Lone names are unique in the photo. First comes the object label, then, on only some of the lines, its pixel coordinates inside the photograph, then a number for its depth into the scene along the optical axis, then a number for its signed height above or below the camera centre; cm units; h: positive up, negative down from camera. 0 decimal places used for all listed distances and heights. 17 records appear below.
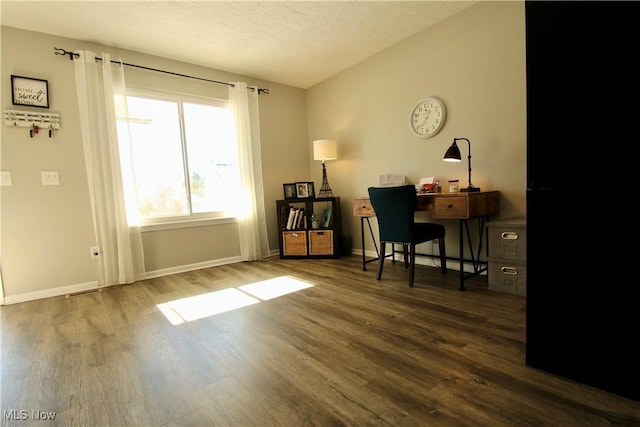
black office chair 256 -28
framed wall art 267 +104
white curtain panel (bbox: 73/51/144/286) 296 +43
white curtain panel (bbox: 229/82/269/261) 395 +36
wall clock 306 +72
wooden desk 244 -18
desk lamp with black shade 264 +26
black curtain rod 287 +146
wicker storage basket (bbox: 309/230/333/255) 398 -64
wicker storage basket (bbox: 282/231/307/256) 404 -64
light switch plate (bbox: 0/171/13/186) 263 +28
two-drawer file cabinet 229 -56
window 336 +54
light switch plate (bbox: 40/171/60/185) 281 +28
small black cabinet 399 -50
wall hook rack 265 +79
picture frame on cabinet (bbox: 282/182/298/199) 429 +5
